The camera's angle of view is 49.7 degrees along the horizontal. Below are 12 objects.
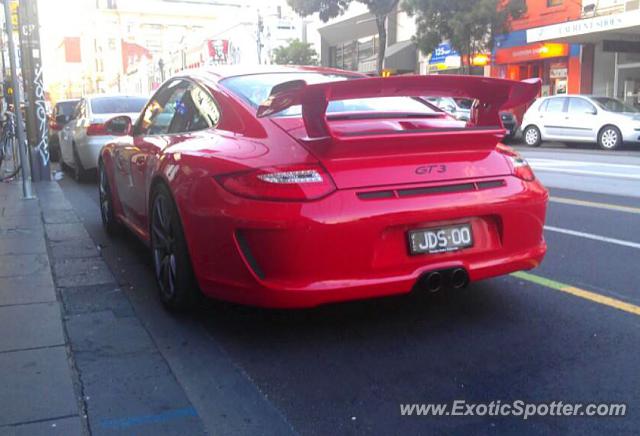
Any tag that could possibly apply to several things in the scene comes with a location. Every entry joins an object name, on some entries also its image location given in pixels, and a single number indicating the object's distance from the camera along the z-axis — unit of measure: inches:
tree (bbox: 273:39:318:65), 1461.6
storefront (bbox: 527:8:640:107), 843.2
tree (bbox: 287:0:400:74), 1067.4
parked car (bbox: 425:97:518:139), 770.8
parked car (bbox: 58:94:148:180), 392.8
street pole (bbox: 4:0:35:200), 341.7
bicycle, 476.1
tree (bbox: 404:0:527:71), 917.8
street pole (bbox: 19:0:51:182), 426.0
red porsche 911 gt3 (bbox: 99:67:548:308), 125.0
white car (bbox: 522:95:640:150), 682.2
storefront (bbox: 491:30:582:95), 963.3
